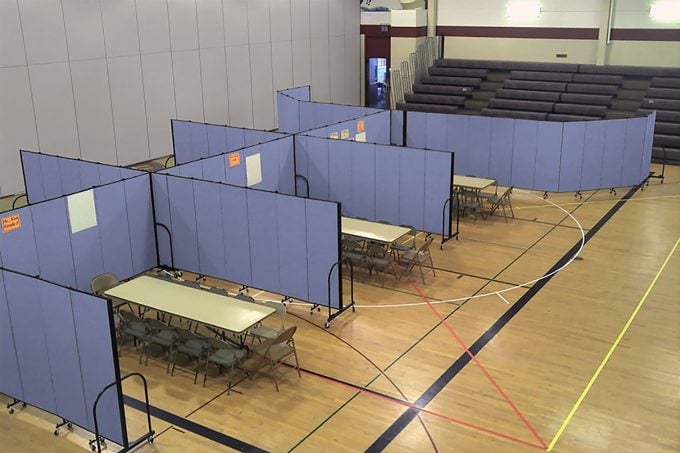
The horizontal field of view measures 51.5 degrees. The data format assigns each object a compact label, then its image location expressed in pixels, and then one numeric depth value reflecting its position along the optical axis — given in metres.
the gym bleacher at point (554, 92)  22.98
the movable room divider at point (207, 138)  16.42
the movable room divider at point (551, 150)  17.83
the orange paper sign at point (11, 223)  10.65
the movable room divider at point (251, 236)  11.46
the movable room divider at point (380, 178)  14.59
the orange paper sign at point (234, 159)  14.17
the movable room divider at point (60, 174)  13.14
